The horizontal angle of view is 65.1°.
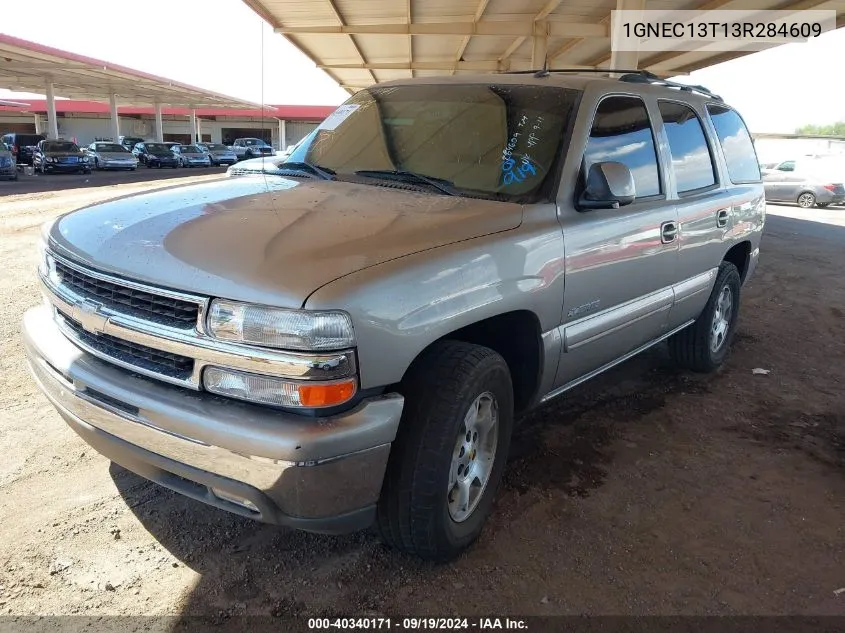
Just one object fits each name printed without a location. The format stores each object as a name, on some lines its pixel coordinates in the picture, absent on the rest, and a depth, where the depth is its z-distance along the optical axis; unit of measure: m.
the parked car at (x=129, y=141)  42.67
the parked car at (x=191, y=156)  35.12
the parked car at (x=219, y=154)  37.97
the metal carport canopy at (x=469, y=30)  13.62
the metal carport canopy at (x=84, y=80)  26.03
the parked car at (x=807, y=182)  22.05
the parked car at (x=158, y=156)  34.00
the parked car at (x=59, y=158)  26.20
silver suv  2.14
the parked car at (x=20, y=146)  31.72
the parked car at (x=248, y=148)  41.41
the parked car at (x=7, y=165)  22.53
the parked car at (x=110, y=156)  29.22
